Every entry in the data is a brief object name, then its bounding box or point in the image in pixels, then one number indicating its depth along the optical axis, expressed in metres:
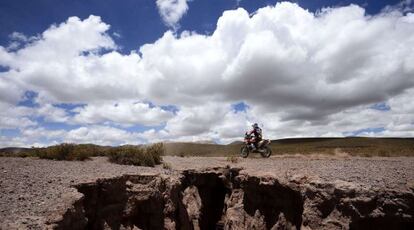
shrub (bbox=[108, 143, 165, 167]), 16.31
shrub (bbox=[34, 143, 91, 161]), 15.62
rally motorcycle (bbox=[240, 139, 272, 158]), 20.73
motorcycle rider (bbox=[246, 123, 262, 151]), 21.20
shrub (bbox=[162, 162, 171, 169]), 15.93
